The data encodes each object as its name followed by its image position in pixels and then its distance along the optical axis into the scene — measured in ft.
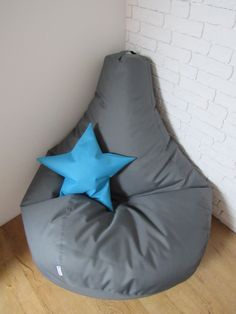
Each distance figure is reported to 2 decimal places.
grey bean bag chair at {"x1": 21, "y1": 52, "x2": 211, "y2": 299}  3.42
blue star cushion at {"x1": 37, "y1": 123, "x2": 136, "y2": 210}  4.07
